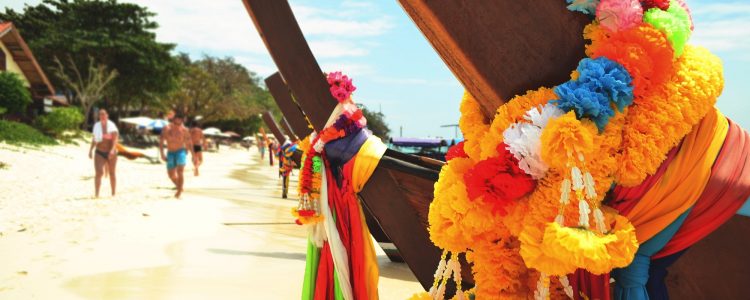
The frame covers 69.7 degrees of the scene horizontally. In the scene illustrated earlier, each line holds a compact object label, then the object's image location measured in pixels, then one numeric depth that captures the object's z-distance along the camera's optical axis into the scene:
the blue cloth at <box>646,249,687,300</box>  1.55
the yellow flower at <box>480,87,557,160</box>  1.51
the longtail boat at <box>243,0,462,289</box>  3.16
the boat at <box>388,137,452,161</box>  24.66
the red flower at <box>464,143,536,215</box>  1.49
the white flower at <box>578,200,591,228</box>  1.38
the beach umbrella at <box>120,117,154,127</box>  40.76
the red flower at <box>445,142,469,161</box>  1.80
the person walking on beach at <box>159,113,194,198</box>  11.10
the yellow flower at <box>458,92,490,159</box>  1.73
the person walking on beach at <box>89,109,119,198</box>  10.59
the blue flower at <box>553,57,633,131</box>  1.41
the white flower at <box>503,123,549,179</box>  1.46
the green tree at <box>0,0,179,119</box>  40.44
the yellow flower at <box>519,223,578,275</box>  1.34
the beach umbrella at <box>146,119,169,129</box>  38.75
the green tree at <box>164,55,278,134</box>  55.97
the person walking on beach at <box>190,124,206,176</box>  16.17
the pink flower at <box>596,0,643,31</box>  1.47
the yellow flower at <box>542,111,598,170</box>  1.39
